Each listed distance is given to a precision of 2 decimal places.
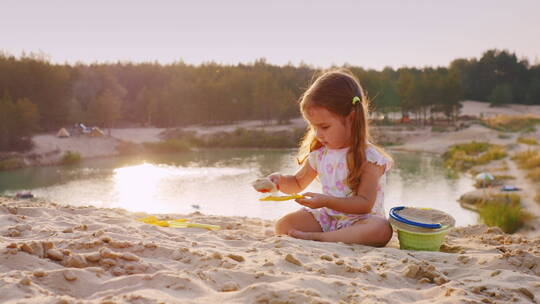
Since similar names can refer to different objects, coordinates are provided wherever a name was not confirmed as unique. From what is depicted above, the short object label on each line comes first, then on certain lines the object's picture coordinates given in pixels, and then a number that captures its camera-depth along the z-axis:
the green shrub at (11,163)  16.81
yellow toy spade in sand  3.28
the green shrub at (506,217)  6.85
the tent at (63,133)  22.12
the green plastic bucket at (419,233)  2.70
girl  2.74
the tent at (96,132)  22.92
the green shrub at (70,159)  18.48
